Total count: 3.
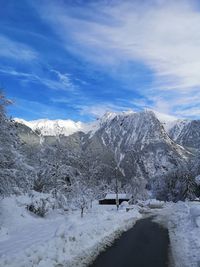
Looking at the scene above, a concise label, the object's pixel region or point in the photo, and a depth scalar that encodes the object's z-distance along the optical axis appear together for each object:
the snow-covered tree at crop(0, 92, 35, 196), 10.66
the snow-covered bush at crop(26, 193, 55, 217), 16.71
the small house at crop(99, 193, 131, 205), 49.89
